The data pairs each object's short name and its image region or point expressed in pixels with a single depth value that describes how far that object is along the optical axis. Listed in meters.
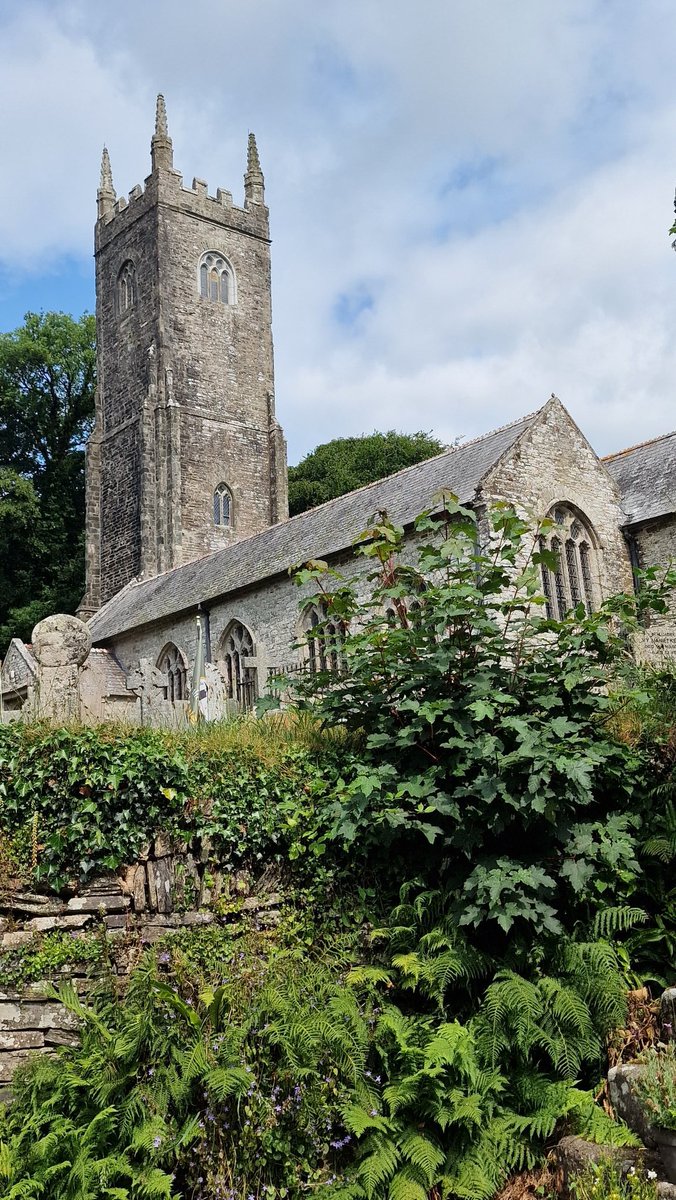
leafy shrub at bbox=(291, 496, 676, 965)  6.76
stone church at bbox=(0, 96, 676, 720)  19.03
